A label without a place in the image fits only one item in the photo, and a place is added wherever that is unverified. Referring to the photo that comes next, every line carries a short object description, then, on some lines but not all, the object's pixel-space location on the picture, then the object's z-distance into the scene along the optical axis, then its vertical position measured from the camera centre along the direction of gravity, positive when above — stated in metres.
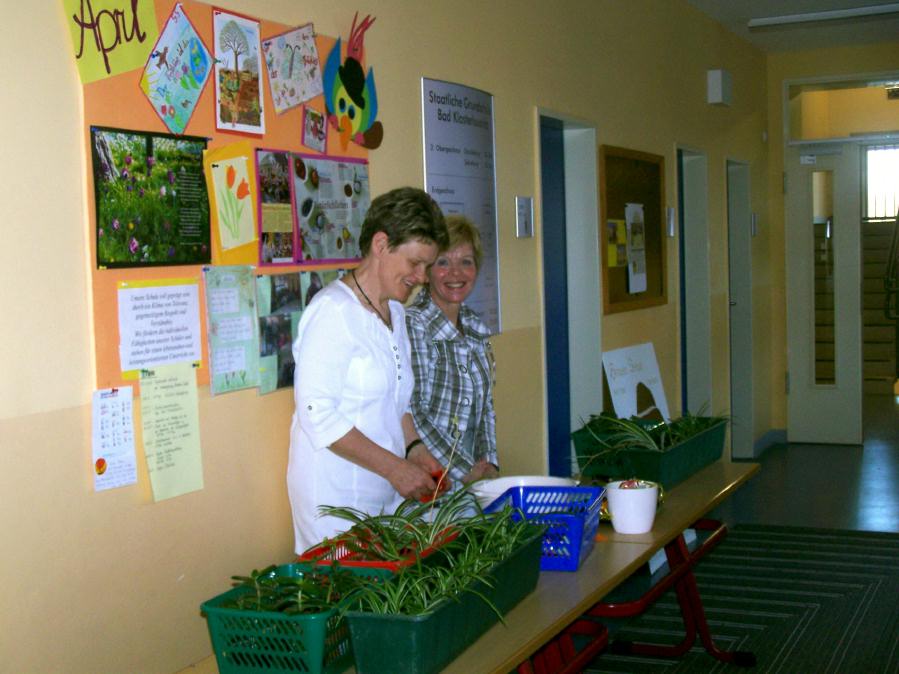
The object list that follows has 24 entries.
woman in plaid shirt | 3.36 -0.28
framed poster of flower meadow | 2.41 +0.19
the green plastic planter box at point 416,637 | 1.93 -0.66
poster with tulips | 2.74 +0.19
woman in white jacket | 2.73 -0.27
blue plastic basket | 2.67 -0.64
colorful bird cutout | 3.19 +0.53
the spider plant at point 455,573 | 2.02 -0.60
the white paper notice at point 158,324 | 2.47 -0.10
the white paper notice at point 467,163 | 3.79 +0.38
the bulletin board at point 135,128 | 2.39 +0.36
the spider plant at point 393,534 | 2.35 -0.58
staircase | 12.74 -0.79
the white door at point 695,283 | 7.37 -0.16
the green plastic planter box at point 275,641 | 1.95 -0.66
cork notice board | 5.55 +0.18
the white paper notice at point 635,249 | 5.89 +0.07
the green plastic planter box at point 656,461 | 3.58 -0.67
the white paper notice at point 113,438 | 2.40 -0.35
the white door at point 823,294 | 9.02 -0.33
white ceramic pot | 3.03 -0.68
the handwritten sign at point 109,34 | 2.34 +0.55
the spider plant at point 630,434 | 3.65 -0.60
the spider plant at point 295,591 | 2.03 -0.60
